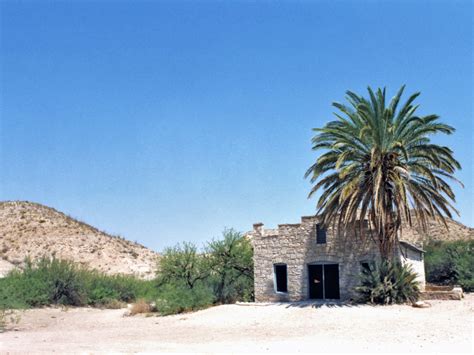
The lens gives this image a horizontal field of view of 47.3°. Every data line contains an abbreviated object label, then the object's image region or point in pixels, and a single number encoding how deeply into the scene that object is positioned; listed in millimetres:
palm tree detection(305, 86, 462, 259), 25109
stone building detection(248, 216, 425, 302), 27328
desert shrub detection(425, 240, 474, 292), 32344
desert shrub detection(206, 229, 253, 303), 31531
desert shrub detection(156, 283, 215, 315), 28125
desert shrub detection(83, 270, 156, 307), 36875
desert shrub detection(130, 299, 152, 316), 29516
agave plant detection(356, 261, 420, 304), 24938
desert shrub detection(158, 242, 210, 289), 32250
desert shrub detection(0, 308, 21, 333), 22867
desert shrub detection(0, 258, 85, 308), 33062
